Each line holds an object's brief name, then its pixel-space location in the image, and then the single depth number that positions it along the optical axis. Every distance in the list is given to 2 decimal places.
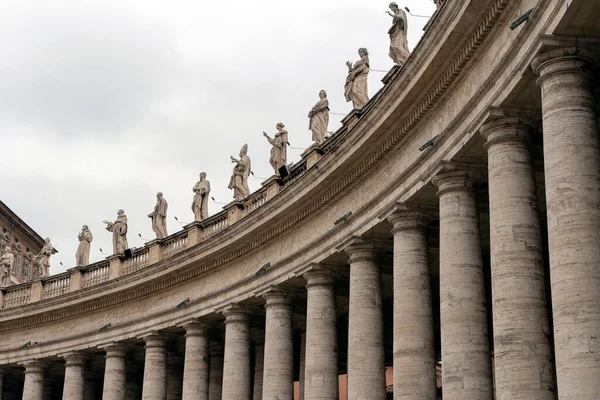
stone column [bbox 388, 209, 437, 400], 35.34
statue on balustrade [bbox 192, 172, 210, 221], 60.88
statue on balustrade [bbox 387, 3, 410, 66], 40.38
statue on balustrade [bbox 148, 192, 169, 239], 63.97
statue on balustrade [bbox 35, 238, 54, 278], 73.50
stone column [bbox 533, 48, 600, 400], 23.61
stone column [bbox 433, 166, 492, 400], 31.16
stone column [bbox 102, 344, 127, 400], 60.62
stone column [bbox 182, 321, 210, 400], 54.91
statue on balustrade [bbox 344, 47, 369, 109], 45.56
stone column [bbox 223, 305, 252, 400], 51.78
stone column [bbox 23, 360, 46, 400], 65.69
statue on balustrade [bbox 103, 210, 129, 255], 66.38
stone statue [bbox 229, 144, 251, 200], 58.00
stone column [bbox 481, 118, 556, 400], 27.11
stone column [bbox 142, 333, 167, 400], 58.41
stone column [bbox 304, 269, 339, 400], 43.94
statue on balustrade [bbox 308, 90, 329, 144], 50.34
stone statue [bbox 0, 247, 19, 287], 74.56
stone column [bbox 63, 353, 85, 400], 63.02
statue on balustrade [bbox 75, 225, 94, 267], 69.88
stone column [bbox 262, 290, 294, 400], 47.69
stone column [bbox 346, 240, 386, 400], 39.59
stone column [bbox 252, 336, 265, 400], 57.38
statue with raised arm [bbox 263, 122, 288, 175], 54.16
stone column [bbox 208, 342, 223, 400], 61.75
